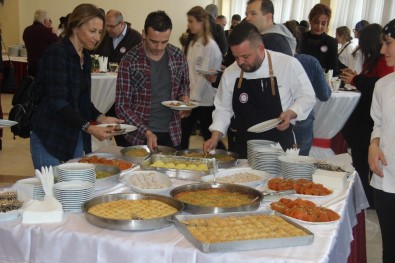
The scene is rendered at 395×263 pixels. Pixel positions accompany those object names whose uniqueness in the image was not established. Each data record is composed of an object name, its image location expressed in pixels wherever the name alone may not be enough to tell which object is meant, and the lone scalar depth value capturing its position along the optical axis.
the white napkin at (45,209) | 1.60
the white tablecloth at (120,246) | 1.41
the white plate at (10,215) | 1.62
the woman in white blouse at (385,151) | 2.12
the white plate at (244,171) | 2.09
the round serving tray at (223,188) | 1.69
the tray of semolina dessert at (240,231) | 1.41
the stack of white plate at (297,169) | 2.17
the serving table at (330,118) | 4.57
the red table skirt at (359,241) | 2.41
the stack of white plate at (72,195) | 1.71
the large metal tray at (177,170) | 2.20
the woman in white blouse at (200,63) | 4.43
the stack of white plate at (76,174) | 1.85
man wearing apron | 2.64
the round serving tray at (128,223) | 1.51
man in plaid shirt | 2.81
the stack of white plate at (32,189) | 1.77
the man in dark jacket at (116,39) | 5.21
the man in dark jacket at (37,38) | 6.93
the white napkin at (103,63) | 5.26
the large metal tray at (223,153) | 2.41
